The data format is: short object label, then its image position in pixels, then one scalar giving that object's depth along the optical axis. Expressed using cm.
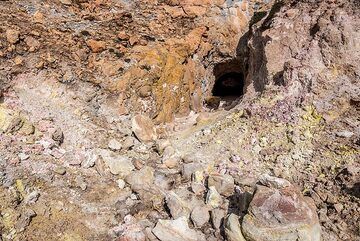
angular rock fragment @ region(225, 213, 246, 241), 466
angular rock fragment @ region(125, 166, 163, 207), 570
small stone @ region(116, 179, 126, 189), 597
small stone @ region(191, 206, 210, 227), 519
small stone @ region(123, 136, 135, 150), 689
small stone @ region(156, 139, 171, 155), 695
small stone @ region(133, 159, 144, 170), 637
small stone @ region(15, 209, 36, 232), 479
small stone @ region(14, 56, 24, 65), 660
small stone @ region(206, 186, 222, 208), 555
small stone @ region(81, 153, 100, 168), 624
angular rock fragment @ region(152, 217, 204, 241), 488
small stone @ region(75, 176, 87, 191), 575
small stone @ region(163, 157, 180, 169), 658
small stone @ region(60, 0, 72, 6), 700
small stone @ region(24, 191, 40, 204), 523
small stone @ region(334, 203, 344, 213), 508
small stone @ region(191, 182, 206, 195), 586
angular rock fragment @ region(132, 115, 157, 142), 719
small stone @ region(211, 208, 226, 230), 512
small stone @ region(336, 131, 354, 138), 605
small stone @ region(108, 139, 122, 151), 673
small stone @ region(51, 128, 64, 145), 637
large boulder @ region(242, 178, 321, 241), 441
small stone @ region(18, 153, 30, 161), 581
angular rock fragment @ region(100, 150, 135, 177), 625
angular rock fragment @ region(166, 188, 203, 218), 537
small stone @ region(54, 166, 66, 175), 586
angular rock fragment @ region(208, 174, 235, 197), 577
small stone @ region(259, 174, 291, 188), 485
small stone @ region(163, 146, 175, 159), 677
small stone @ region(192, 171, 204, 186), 613
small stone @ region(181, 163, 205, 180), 627
